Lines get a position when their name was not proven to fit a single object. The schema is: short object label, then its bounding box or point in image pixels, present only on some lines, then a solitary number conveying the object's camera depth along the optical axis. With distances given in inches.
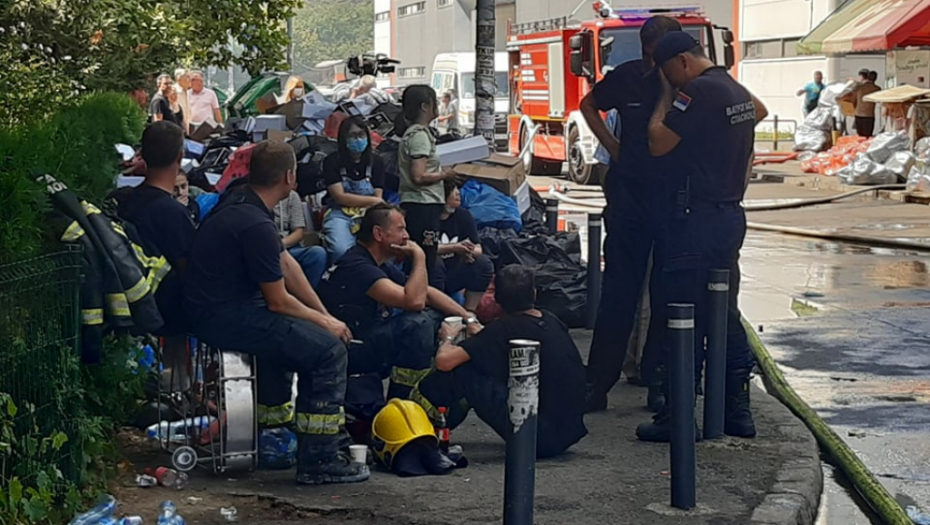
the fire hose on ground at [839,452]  259.8
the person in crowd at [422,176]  387.9
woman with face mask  377.4
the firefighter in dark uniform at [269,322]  256.7
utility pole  568.1
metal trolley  260.5
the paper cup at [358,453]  269.1
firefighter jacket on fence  226.2
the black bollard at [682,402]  244.1
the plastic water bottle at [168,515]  222.4
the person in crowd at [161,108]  573.9
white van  1510.0
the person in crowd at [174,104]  642.0
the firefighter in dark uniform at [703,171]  290.2
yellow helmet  268.2
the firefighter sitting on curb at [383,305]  291.7
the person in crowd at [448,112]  1395.4
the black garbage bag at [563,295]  438.9
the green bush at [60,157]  210.7
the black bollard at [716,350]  281.9
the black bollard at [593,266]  419.2
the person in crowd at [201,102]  733.8
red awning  962.1
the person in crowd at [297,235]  373.1
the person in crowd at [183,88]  715.4
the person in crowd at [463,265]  405.5
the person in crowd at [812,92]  1389.0
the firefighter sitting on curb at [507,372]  271.4
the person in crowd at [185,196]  360.5
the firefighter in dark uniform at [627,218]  320.2
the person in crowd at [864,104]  1136.8
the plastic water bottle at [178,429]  273.3
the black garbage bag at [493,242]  453.4
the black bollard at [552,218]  522.0
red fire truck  999.0
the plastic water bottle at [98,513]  217.0
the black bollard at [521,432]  202.2
